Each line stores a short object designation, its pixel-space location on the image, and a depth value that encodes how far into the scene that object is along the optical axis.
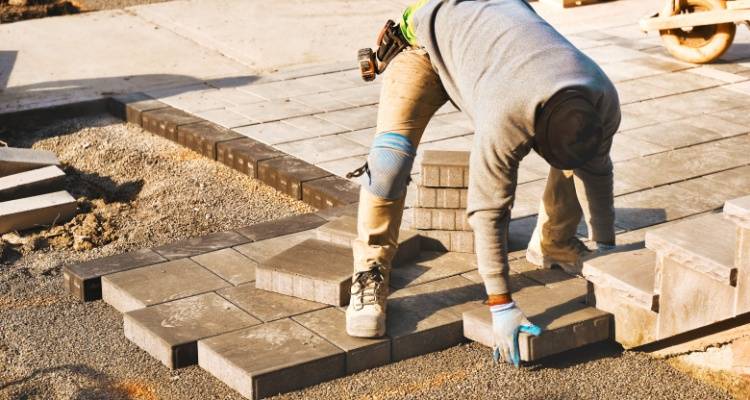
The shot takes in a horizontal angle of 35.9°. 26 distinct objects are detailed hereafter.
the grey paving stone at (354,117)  8.48
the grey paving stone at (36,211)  6.94
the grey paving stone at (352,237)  5.75
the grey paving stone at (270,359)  4.74
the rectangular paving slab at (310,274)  5.34
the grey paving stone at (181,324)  5.05
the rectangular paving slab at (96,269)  5.83
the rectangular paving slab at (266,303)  5.30
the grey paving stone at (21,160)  7.55
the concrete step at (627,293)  4.96
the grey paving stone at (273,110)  8.73
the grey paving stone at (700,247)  4.64
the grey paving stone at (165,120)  8.54
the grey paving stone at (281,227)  6.32
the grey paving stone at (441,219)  5.88
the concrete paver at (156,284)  5.54
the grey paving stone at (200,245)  6.07
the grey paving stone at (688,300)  4.71
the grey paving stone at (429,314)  5.07
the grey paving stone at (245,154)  7.70
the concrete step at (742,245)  4.45
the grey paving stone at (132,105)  8.97
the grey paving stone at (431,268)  5.61
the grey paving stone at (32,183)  7.30
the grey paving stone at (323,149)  7.77
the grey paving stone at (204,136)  8.10
